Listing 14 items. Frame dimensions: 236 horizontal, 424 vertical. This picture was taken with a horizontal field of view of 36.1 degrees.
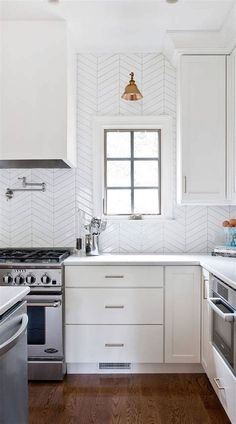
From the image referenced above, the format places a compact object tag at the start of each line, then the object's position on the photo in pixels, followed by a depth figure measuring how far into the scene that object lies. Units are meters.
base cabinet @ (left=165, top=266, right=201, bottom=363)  2.71
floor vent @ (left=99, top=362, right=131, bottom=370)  2.79
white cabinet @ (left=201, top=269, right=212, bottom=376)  2.43
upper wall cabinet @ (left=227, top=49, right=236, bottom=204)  2.85
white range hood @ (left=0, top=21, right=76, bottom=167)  2.74
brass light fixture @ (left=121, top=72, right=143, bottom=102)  2.75
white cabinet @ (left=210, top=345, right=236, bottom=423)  1.87
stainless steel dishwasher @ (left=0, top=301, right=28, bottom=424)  1.23
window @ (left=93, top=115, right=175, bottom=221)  3.28
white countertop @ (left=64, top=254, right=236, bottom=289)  2.43
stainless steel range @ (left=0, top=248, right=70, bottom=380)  2.64
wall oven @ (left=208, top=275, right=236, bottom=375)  1.87
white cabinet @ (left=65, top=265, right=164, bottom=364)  2.72
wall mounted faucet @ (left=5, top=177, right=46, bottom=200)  3.22
